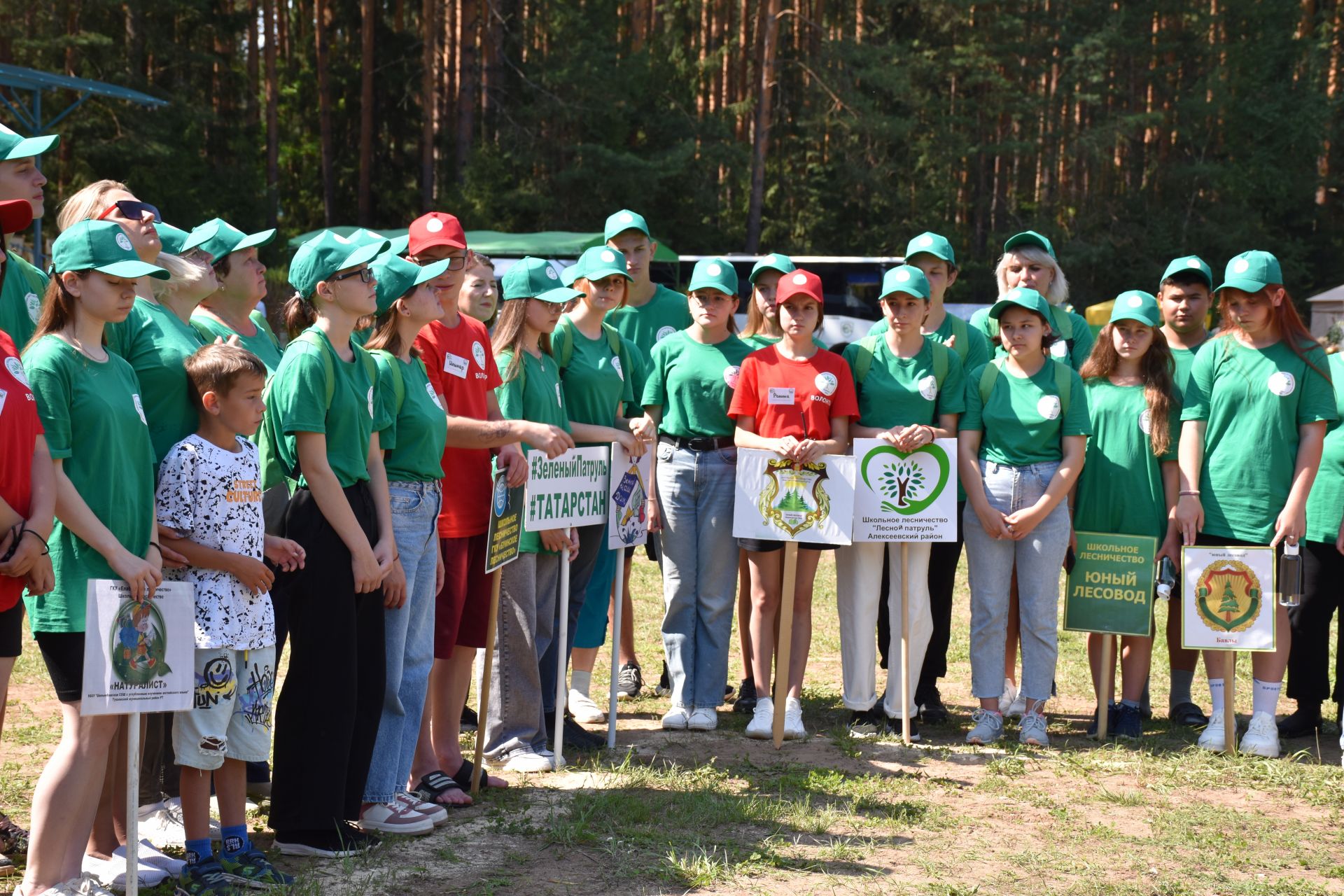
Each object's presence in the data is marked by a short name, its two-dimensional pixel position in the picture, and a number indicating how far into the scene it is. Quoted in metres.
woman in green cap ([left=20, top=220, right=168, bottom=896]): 3.35
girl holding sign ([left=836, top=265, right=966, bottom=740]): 5.92
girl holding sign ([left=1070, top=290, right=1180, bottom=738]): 5.96
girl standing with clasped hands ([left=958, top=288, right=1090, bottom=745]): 5.78
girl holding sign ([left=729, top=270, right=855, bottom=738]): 5.80
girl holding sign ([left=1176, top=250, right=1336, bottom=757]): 5.80
